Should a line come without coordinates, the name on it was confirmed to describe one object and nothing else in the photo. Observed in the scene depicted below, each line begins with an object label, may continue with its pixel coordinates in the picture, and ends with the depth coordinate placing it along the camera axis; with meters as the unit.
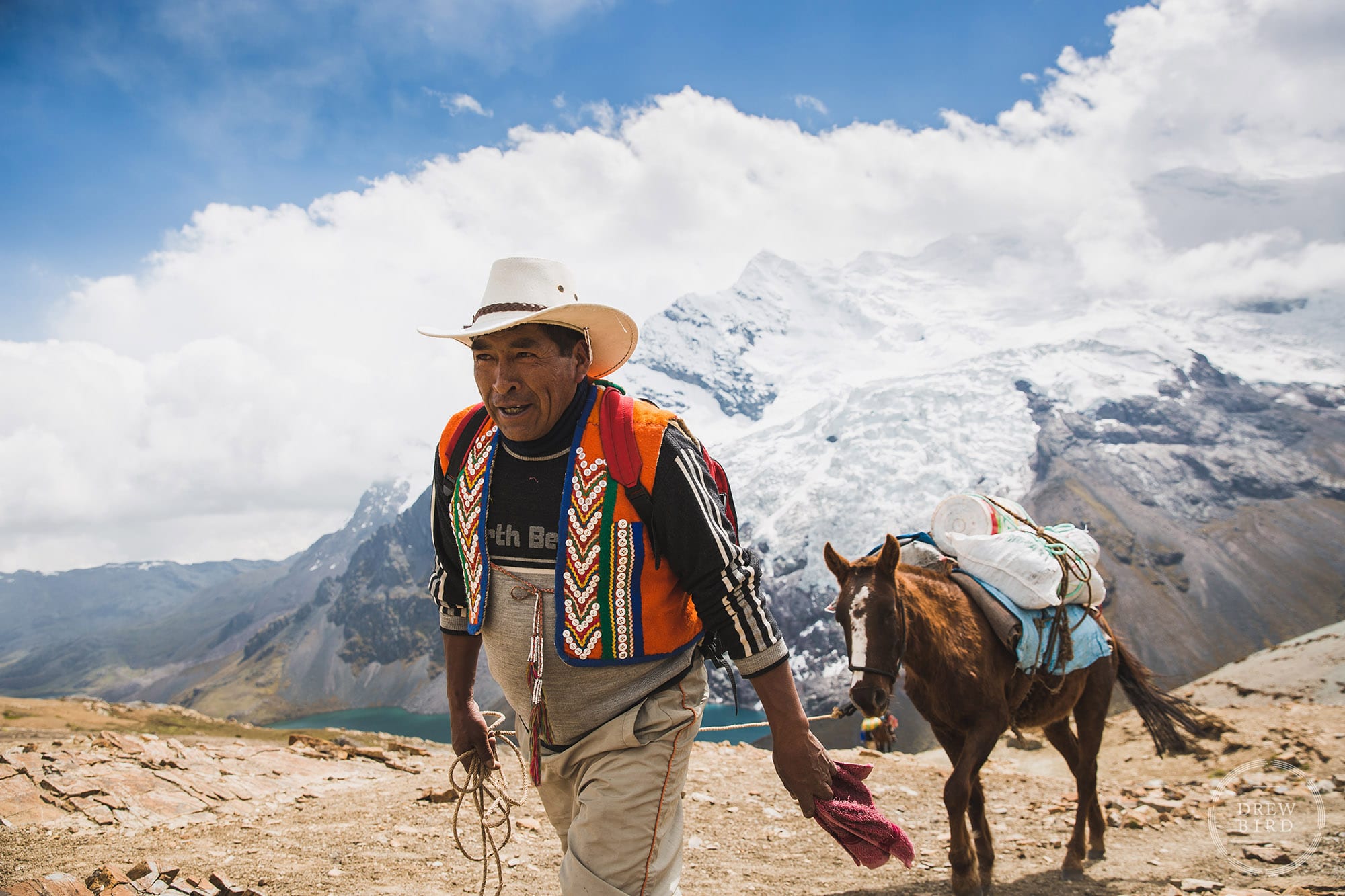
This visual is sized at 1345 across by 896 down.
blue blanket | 5.91
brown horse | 4.93
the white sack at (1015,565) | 6.01
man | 2.48
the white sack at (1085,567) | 6.51
